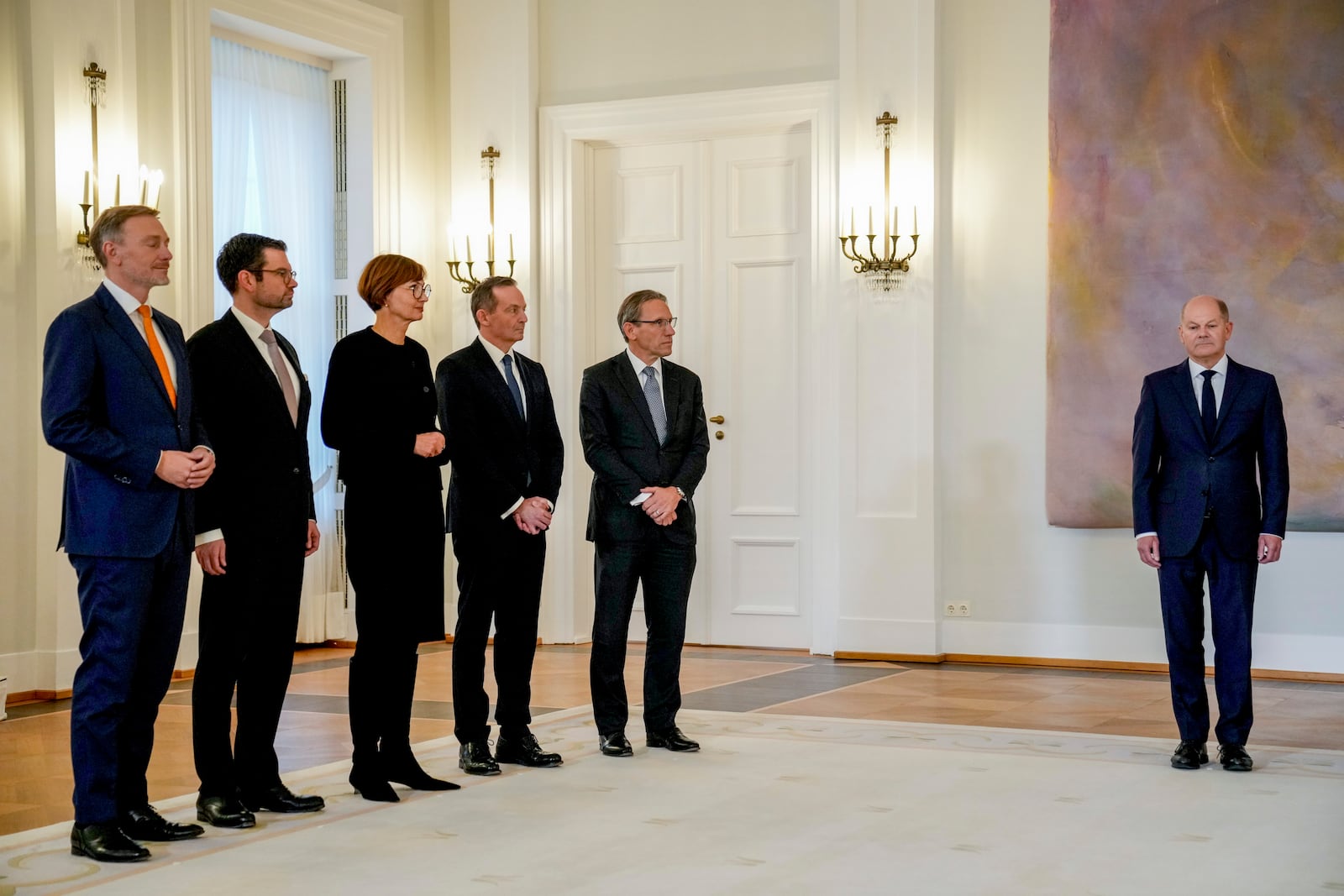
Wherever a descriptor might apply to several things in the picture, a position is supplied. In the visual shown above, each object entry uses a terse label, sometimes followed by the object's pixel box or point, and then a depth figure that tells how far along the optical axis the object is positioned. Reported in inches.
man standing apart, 174.4
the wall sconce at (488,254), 319.0
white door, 305.3
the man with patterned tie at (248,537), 142.9
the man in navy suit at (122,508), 130.5
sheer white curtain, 292.0
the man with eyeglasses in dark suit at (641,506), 184.9
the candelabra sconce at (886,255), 283.0
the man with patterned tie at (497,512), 173.6
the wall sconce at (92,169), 243.6
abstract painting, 254.7
